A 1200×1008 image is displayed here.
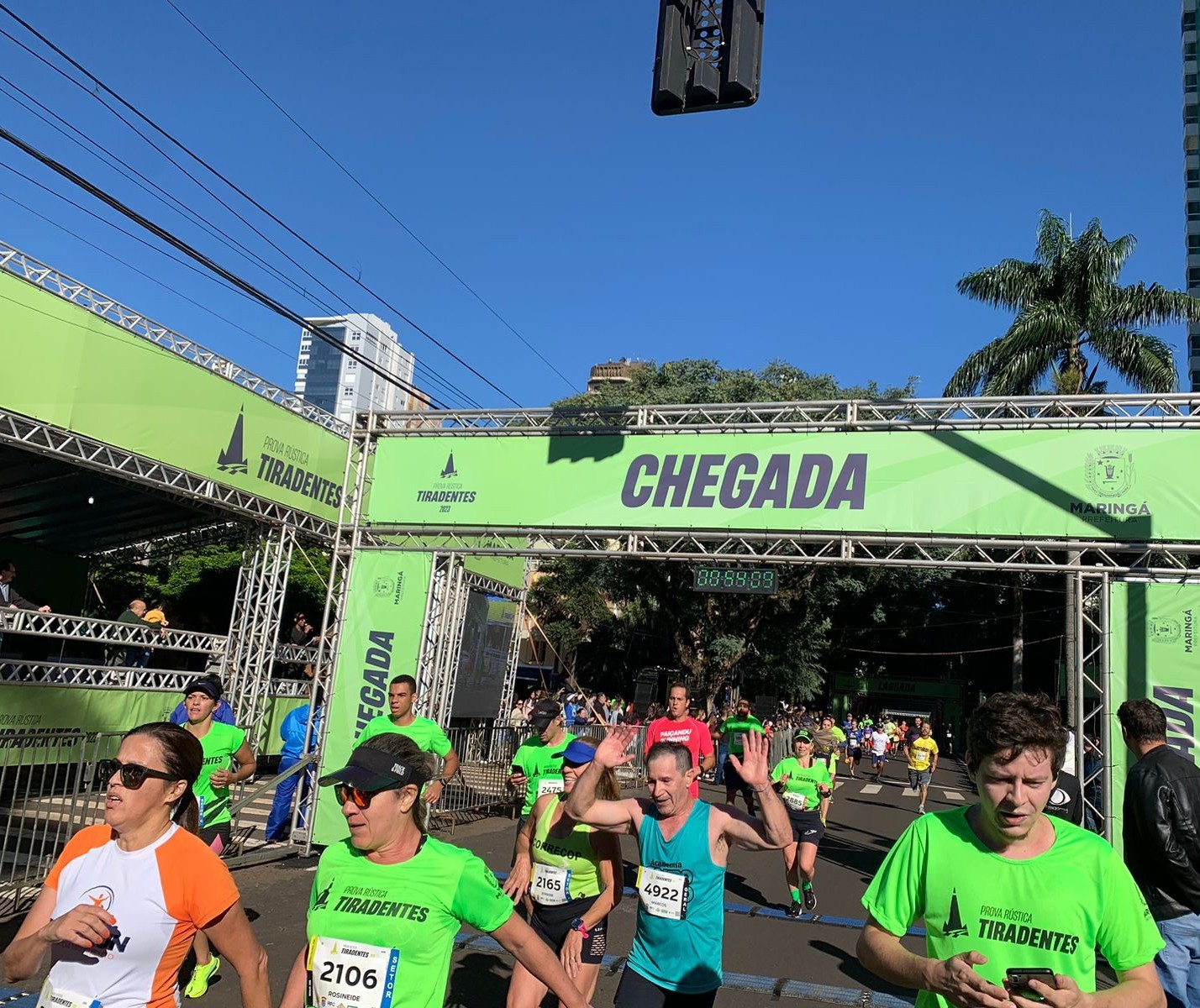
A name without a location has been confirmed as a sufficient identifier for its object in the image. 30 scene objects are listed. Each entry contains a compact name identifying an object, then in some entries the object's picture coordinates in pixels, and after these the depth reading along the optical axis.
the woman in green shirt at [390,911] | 2.99
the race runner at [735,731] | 12.22
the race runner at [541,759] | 6.84
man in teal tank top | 4.30
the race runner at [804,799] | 9.65
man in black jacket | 4.68
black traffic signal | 5.73
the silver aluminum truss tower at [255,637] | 17.91
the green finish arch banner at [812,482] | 9.95
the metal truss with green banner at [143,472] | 12.41
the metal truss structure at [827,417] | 10.20
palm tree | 25.72
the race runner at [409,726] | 7.43
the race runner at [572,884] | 5.23
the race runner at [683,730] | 9.06
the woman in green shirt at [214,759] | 6.37
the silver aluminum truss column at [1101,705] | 9.38
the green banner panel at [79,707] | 13.28
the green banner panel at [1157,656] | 9.31
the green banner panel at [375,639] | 12.20
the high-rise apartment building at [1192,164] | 84.75
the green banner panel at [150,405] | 12.41
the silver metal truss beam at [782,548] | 9.97
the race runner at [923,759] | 20.52
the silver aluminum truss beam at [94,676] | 13.88
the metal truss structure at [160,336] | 12.48
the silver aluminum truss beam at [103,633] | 13.93
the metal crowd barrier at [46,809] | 7.95
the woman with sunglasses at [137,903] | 2.85
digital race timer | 13.05
